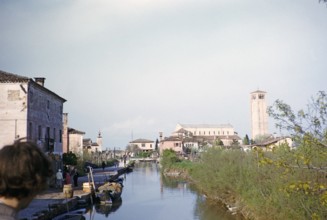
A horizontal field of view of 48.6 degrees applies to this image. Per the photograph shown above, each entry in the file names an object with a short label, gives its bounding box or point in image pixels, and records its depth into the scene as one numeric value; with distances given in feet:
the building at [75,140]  167.75
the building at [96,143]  289.19
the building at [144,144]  418.10
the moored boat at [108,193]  77.15
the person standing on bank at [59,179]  80.59
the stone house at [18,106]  75.20
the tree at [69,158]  102.73
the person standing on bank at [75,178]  88.07
